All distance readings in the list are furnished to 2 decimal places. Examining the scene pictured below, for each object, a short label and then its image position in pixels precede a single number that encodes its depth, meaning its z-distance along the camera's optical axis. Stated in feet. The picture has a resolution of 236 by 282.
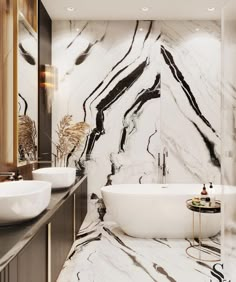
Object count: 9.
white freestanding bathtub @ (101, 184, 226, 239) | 11.43
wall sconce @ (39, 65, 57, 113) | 12.83
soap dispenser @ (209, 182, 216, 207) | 10.70
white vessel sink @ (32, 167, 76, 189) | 9.51
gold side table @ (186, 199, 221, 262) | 10.13
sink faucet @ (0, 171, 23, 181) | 7.55
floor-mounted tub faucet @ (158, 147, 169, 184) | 14.37
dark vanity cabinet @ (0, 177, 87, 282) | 4.79
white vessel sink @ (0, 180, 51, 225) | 5.25
